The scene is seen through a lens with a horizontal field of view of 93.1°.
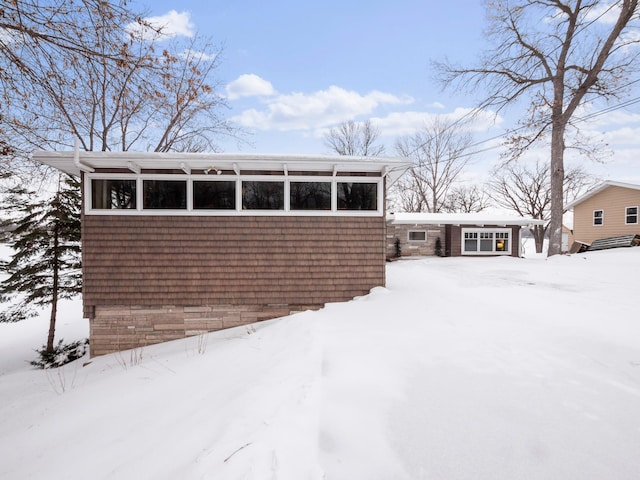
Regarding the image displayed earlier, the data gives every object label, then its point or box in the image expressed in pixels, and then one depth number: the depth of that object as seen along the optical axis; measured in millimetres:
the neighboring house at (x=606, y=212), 14000
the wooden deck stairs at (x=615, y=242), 13062
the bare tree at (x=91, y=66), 3686
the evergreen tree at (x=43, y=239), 8258
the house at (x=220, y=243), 6070
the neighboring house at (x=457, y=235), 15000
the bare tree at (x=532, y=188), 24234
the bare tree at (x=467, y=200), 28812
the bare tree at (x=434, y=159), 24328
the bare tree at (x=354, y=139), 23469
